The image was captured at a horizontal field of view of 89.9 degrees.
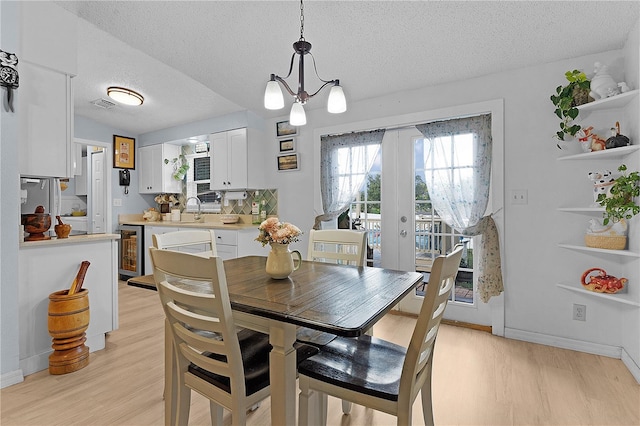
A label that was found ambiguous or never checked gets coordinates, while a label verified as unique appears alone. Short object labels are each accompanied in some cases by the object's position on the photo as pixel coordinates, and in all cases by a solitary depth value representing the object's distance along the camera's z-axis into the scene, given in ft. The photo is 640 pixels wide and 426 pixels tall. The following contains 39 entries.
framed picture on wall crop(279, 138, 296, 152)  13.02
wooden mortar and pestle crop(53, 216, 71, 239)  8.06
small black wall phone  17.22
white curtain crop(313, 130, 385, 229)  11.41
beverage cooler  15.84
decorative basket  7.22
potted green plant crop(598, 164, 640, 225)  6.59
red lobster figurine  7.32
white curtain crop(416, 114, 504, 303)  9.11
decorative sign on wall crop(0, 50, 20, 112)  6.49
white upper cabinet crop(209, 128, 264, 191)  13.34
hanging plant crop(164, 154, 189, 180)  17.19
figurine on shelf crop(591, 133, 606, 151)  7.50
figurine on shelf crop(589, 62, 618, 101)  7.34
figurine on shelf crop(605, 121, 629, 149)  7.14
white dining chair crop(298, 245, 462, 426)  3.59
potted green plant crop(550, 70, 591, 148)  7.72
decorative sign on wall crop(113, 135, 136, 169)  16.99
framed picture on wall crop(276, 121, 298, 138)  13.04
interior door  17.06
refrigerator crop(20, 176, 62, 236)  8.44
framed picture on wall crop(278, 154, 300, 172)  12.94
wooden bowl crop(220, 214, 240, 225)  14.89
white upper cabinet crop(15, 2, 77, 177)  7.20
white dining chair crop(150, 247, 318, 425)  3.61
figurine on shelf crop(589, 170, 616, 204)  7.34
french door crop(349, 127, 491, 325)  10.09
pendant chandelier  5.43
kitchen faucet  16.74
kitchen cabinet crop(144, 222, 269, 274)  12.96
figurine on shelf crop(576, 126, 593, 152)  7.75
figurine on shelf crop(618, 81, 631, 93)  7.11
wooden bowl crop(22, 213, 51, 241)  7.59
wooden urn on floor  7.10
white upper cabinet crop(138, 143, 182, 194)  16.85
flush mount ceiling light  12.91
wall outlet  8.14
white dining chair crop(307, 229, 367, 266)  7.05
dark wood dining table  3.59
